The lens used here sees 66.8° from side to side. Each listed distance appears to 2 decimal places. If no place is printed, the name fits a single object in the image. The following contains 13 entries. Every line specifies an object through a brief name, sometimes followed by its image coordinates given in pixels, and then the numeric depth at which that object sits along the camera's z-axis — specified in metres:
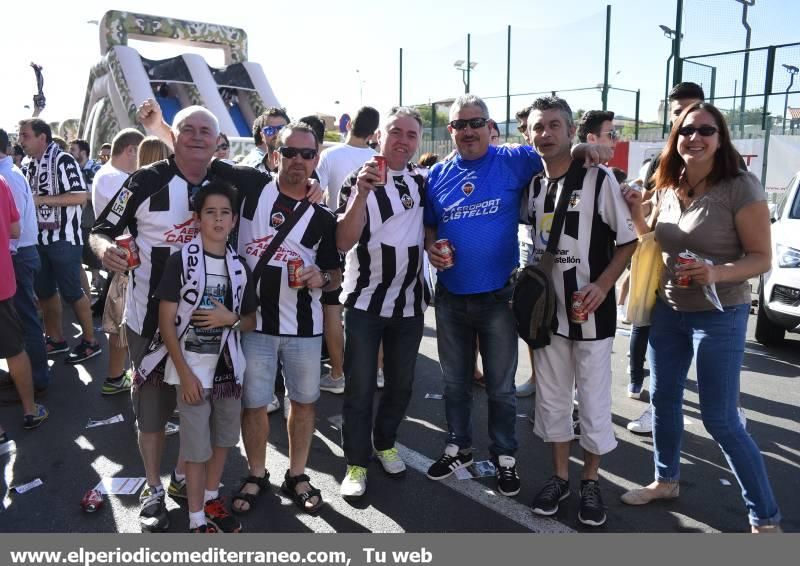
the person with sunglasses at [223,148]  6.05
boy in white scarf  2.87
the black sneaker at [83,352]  5.95
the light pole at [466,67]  23.30
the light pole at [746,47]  12.96
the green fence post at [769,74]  12.41
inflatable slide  20.62
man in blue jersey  3.41
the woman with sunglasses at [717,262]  2.83
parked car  6.03
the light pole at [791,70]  12.22
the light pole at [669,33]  13.82
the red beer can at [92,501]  3.33
